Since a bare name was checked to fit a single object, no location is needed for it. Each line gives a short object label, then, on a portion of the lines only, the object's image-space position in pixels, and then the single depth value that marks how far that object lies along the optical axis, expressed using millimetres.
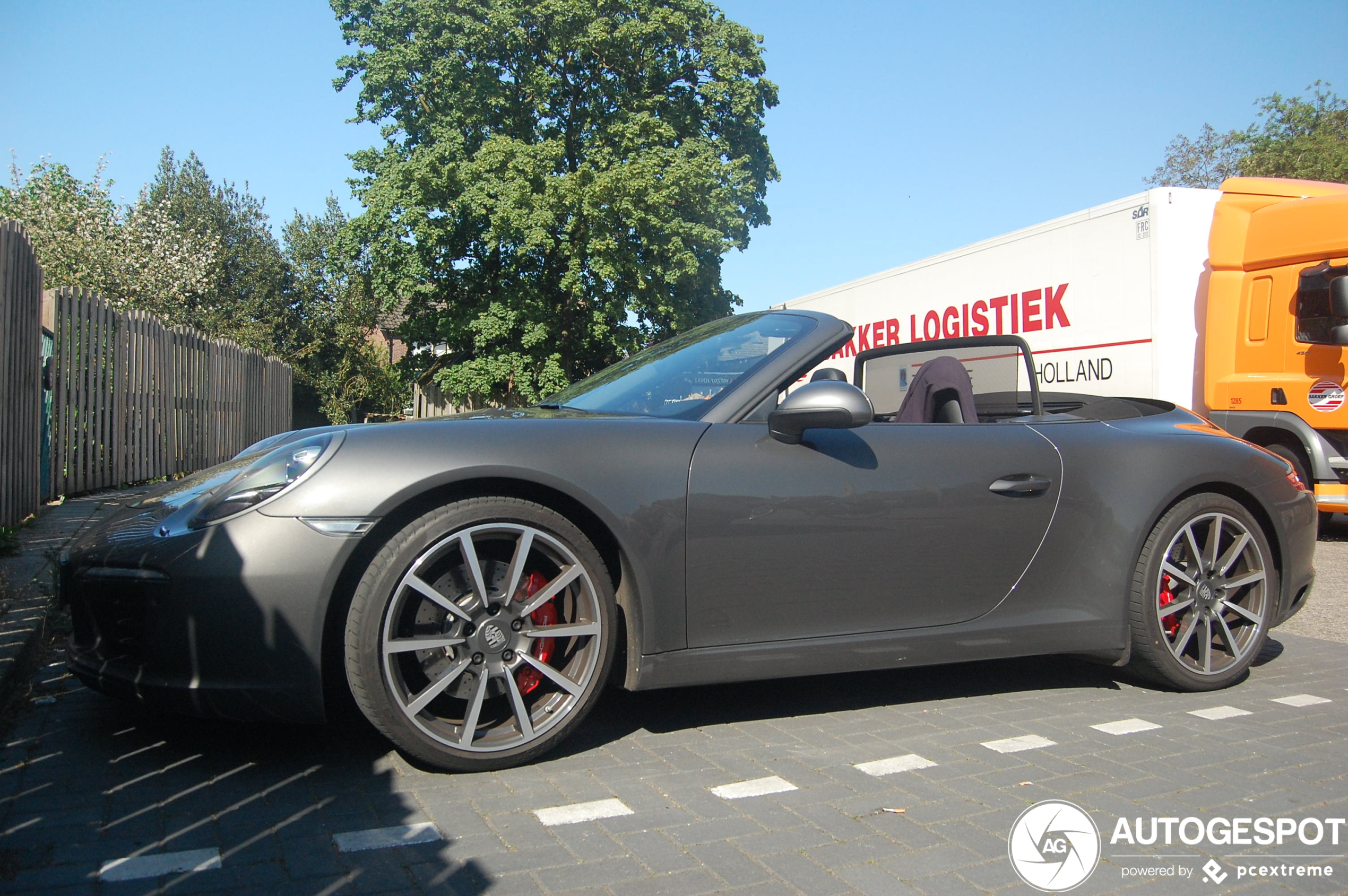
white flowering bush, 25578
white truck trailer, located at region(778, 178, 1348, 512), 9484
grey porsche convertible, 2777
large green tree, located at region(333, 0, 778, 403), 26562
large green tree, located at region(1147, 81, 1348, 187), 30344
